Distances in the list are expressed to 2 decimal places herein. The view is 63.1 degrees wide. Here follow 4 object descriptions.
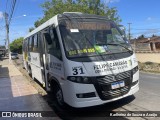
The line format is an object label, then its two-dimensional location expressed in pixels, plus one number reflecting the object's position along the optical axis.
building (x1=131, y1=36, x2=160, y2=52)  27.35
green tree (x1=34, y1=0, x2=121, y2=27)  17.27
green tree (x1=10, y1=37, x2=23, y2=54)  55.47
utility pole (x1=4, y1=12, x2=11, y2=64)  19.26
